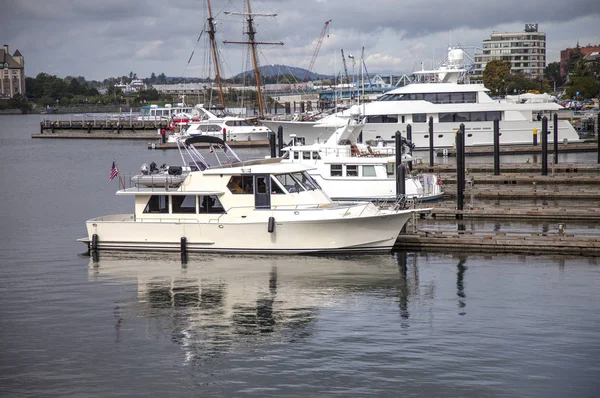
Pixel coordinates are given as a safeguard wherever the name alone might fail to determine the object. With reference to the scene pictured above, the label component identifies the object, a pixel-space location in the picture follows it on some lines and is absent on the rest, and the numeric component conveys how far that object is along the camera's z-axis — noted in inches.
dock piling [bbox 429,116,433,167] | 2151.3
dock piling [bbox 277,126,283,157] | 2048.0
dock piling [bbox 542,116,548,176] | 1893.5
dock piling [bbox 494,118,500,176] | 1913.1
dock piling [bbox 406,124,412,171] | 2064.5
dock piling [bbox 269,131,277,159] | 1951.3
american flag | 1204.1
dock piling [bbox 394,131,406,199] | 1318.9
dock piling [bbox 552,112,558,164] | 2283.0
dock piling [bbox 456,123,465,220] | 1406.3
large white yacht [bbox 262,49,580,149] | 2783.0
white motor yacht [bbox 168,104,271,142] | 3678.6
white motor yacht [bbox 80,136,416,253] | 1133.7
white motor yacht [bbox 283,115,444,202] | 1604.3
